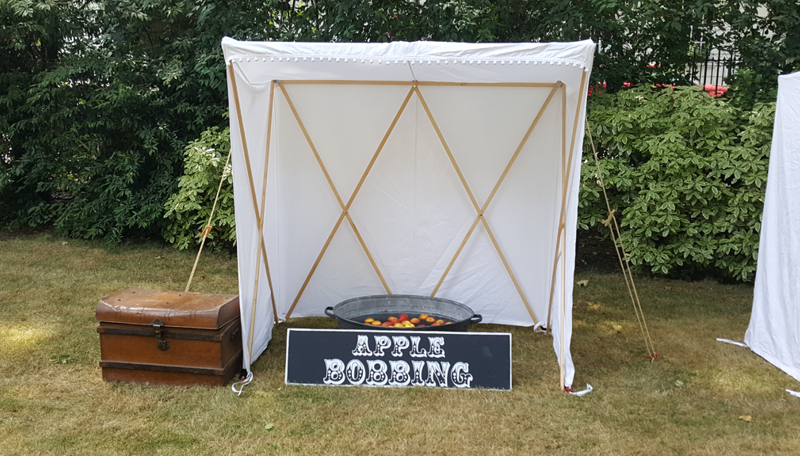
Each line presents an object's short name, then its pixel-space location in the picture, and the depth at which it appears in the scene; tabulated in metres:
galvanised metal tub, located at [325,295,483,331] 4.09
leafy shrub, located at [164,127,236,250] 6.32
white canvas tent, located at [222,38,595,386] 3.80
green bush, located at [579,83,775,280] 5.38
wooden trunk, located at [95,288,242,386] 3.30
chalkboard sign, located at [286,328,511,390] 3.38
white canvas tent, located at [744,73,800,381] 3.71
